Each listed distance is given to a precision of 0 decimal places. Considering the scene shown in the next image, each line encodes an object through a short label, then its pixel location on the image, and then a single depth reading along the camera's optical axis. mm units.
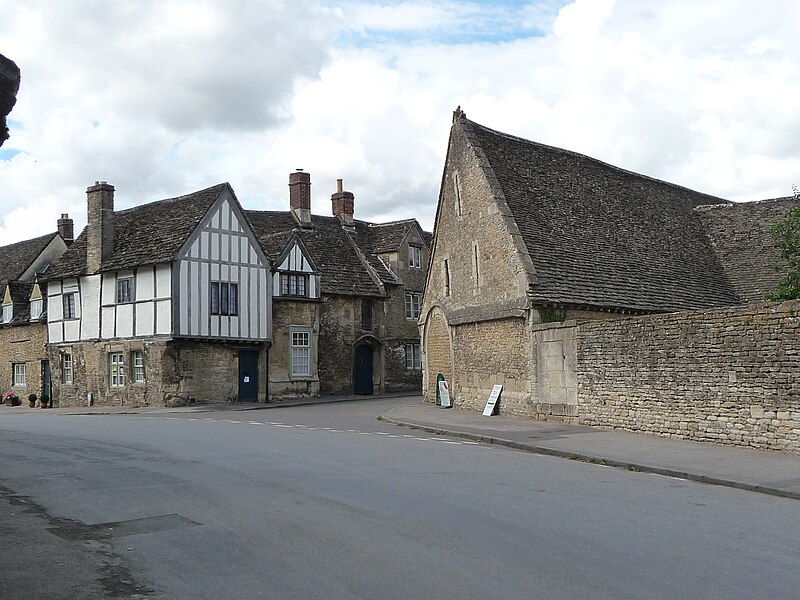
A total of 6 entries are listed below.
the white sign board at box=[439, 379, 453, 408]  28656
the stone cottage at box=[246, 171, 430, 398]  36688
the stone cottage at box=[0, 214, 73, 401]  40469
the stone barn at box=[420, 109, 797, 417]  23984
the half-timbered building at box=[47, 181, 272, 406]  32406
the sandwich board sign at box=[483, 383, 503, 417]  25047
